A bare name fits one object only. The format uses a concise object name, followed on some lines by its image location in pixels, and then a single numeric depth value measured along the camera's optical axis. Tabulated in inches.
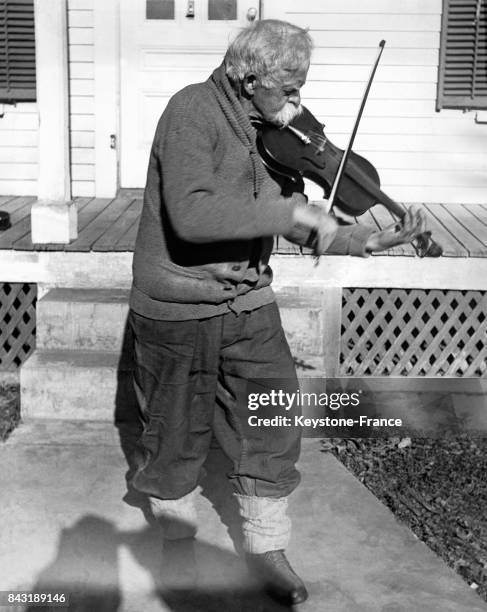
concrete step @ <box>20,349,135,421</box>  196.1
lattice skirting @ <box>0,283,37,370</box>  233.3
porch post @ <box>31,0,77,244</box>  221.9
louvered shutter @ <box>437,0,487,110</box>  289.1
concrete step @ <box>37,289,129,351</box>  206.4
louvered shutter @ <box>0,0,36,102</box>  291.0
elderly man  118.0
